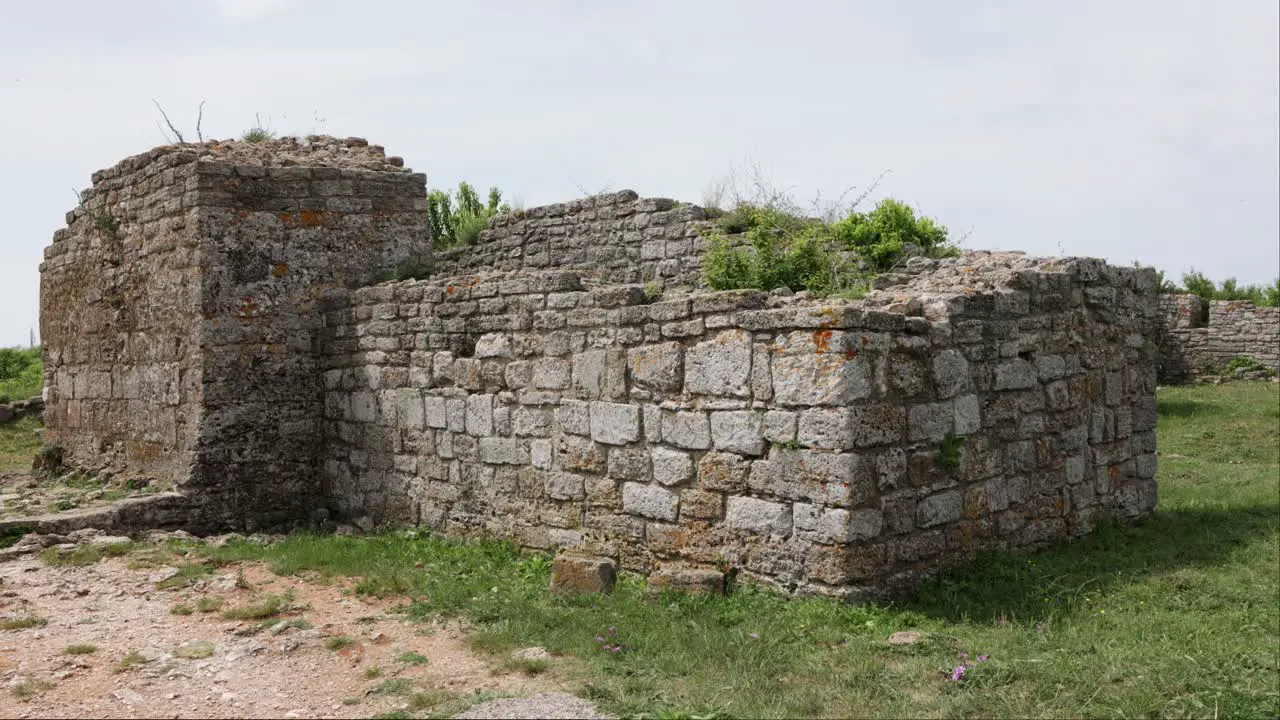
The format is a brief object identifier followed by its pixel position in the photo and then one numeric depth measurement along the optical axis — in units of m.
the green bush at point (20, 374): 16.70
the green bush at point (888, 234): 10.09
